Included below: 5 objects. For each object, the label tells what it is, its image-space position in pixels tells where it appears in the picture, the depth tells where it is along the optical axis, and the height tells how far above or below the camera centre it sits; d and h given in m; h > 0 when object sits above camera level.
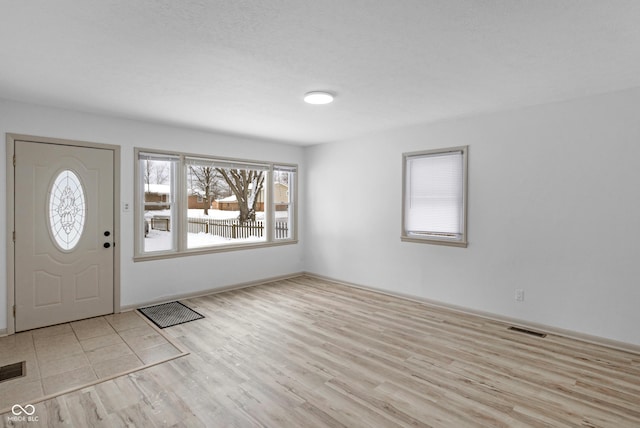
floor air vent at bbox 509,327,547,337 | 3.78 -1.36
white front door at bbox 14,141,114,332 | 3.85 -0.34
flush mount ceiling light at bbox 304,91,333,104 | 3.44 +1.14
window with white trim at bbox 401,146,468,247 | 4.59 +0.18
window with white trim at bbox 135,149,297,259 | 4.89 +0.05
